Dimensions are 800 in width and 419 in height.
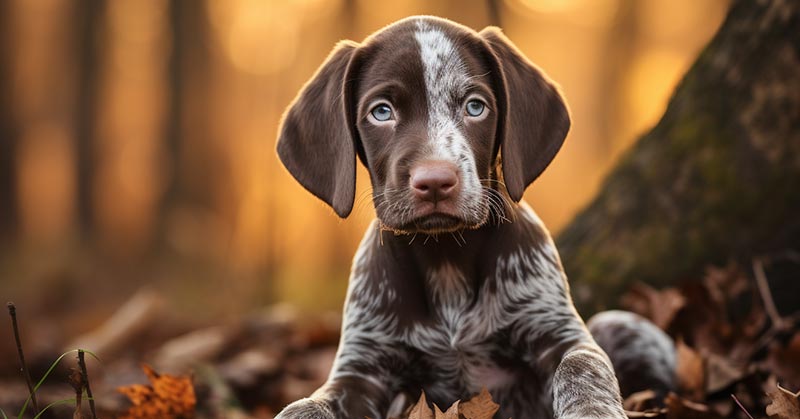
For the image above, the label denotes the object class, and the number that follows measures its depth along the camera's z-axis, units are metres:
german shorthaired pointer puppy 3.37
